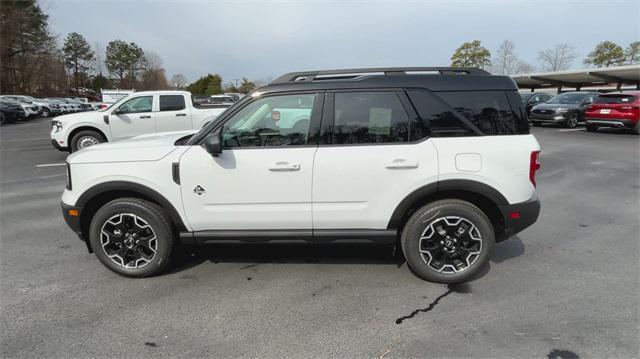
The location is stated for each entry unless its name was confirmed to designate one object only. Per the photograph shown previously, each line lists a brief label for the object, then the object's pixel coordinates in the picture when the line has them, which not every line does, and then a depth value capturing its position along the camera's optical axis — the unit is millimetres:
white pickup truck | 9867
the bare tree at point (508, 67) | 70800
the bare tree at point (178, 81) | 94625
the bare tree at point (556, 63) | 68938
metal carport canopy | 31562
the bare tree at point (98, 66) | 80188
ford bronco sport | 3342
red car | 14562
